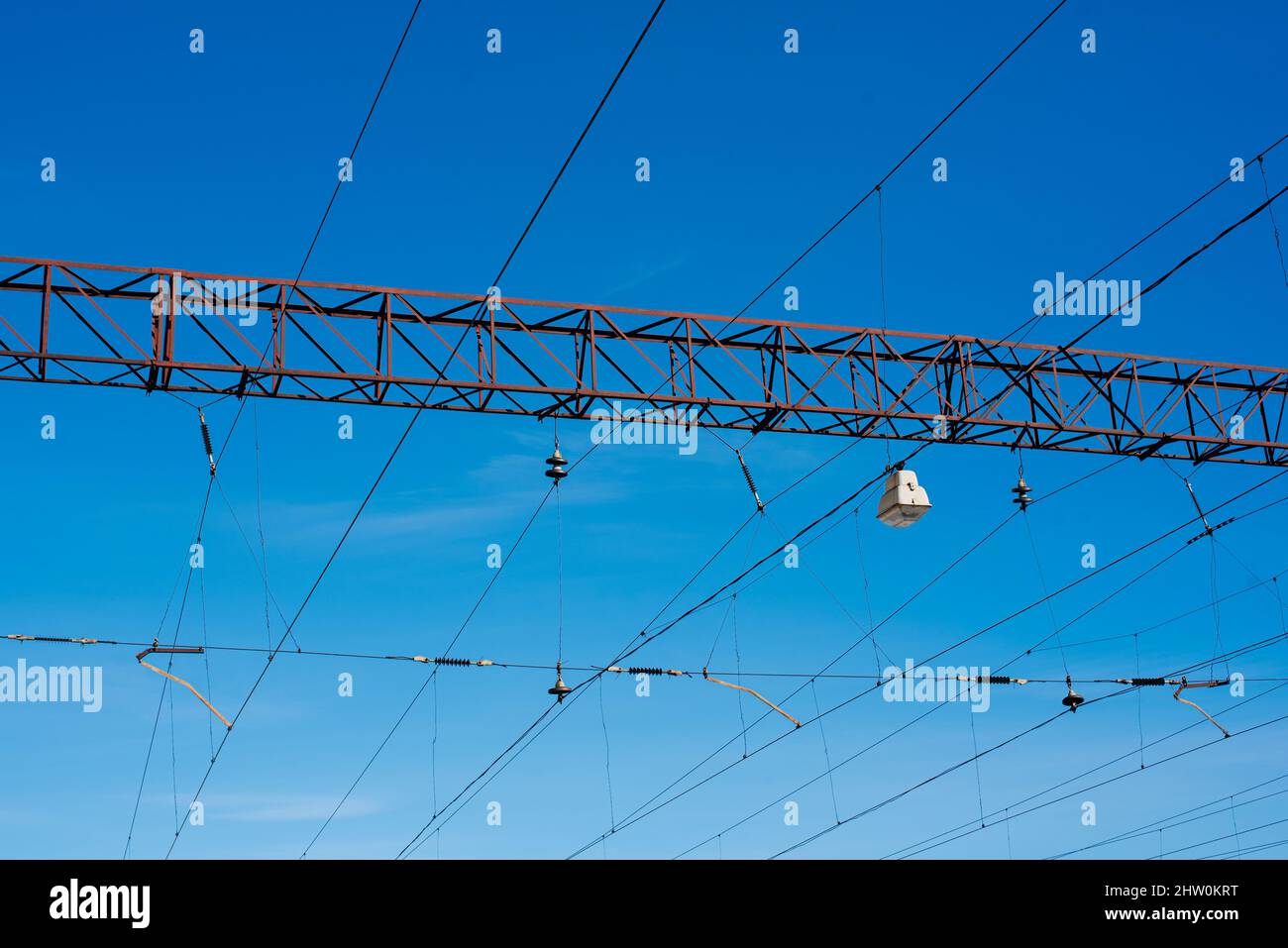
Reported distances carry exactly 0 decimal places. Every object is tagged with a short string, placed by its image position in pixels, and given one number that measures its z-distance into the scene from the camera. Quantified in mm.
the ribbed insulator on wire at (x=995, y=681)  25000
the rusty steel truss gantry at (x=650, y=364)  19969
